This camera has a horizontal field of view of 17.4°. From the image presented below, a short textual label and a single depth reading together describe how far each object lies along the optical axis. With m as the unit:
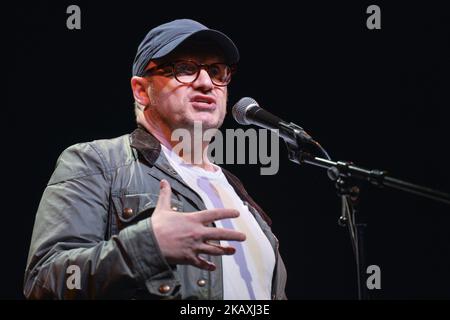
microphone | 2.19
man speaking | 2.04
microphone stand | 2.06
